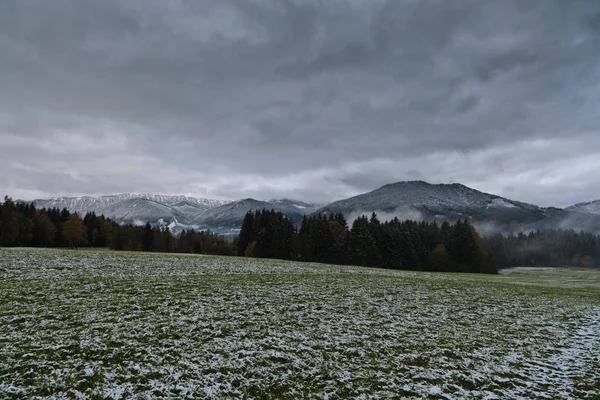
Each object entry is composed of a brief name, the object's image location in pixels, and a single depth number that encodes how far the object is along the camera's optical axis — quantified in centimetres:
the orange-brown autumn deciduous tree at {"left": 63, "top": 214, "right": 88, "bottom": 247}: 9446
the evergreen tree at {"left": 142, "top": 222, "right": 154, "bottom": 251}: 9694
